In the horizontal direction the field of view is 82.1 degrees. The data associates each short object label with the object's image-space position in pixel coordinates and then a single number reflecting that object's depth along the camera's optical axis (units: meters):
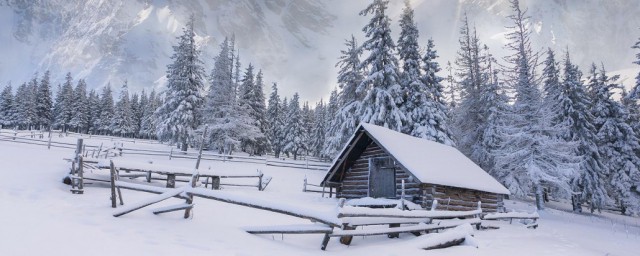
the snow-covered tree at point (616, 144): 30.88
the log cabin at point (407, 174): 17.09
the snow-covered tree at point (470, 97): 34.38
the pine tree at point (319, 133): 71.75
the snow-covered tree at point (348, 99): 30.06
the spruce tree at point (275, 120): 65.25
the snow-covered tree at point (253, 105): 49.54
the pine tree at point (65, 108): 76.62
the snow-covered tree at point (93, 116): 81.47
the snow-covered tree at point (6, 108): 75.69
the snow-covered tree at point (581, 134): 30.70
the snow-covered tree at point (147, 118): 85.39
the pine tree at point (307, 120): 79.78
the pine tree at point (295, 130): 64.69
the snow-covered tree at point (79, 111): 77.19
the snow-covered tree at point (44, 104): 74.75
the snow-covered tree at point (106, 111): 80.69
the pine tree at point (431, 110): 29.27
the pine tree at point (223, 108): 44.06
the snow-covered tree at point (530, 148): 27.09
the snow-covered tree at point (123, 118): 81.25
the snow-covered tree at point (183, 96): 40.91
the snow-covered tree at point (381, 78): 28.02
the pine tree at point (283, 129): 66.19
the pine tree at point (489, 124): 32.38
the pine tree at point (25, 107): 72.56
